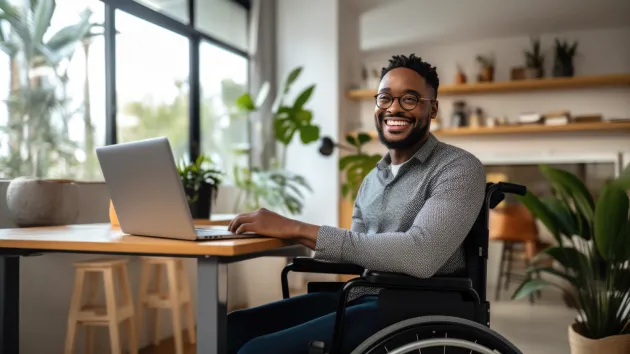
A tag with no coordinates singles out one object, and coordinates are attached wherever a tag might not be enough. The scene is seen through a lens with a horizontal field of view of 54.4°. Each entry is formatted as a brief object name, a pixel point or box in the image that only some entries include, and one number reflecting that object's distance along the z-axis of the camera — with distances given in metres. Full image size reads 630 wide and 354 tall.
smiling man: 1.36
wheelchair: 1.26
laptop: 1.33
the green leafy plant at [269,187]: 4.49
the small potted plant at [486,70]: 5.77
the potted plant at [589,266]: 2.39
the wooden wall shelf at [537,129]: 5.25
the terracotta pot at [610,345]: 2.42
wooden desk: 1.27
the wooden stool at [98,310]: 2.61
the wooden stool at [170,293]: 3.10
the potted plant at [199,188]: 2.67
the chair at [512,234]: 4.88
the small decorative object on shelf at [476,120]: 5.70
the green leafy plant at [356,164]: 4.67
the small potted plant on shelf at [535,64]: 5.61
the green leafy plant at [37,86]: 2.74
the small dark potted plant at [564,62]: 5.52
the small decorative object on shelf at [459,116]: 5.77
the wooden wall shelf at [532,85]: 5.32
